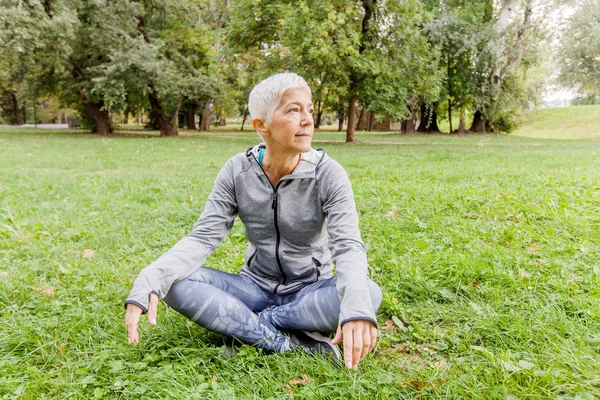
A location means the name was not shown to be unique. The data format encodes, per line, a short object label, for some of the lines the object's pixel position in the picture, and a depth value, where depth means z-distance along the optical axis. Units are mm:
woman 2117
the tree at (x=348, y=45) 13562
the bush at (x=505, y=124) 27000
